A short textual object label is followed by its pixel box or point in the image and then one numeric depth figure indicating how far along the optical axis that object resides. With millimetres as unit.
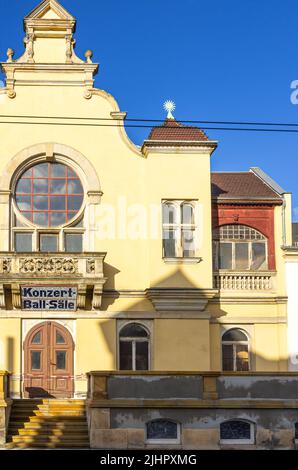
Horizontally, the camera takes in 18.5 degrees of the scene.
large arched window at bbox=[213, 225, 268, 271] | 34469
